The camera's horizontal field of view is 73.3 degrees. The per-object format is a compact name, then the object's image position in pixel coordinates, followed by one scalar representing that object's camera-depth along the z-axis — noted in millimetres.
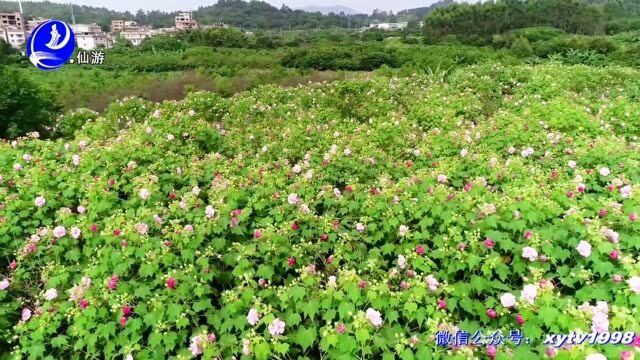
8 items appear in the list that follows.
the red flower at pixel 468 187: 4297
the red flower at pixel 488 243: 3400
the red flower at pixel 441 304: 3039
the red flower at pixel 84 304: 3212
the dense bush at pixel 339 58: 39594
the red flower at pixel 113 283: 3346
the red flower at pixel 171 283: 3318
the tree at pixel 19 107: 10539
